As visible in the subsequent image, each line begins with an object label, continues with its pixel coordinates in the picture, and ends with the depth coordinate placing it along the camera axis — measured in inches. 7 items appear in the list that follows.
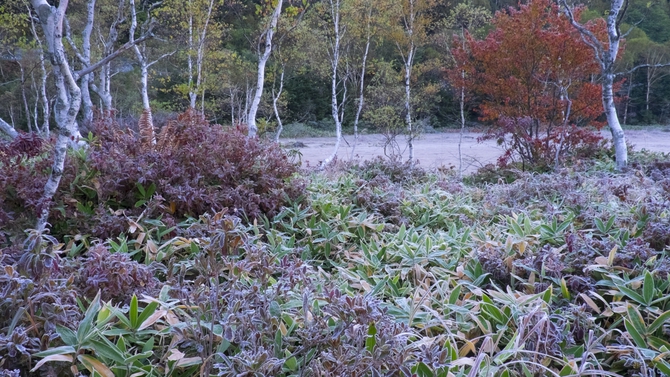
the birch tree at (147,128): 130.9
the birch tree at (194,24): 470.3
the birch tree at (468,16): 628.1
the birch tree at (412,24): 499.8
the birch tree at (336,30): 432.5
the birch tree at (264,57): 273.3
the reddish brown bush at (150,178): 102.5
